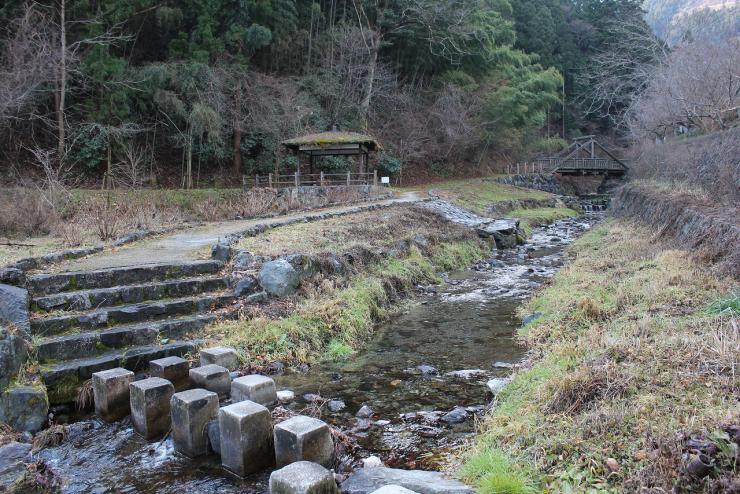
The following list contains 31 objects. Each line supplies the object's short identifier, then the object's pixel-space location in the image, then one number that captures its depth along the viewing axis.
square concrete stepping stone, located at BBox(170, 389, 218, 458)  3.86
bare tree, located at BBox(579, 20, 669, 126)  17.06
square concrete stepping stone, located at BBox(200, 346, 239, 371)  5.24
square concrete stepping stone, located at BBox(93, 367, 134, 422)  4.42
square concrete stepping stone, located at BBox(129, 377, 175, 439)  4.16
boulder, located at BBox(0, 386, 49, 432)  4.23
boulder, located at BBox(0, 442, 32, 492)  3.48
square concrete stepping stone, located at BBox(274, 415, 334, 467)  3.44
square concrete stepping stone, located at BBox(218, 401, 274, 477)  3.56
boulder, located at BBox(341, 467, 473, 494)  2.93
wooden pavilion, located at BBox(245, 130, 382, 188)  19.97
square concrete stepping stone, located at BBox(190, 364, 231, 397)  4.77
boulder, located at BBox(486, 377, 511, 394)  4.60
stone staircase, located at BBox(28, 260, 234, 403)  4.98
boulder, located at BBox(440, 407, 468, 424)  4.29
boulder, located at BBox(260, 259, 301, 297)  7.16
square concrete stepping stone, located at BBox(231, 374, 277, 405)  4.46
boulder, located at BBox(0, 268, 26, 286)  5.44
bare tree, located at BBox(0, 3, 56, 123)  17.28
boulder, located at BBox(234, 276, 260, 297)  6.96
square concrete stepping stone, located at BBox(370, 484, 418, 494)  2.75
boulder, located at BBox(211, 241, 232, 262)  7.64
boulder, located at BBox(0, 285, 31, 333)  4.96
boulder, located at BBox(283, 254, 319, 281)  7.62
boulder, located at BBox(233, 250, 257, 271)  7.51
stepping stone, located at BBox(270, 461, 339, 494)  2.91
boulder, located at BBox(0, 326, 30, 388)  4.39
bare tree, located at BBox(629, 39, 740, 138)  13.31
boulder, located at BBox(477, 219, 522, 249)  15.65
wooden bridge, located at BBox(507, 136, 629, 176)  37.06
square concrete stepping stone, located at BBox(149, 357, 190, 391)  4.84
